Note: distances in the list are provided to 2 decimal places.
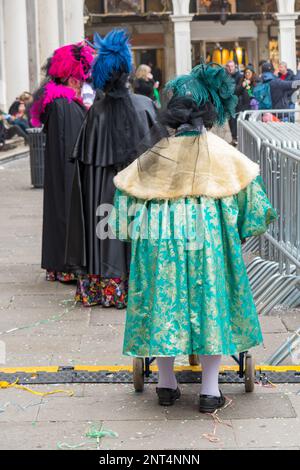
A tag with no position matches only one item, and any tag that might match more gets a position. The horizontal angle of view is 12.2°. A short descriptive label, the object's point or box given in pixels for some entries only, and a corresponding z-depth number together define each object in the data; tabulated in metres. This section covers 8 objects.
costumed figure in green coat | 6.15
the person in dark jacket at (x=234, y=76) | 26.44
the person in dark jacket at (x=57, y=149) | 10.19
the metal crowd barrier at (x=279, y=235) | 8.99
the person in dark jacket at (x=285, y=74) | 26.58
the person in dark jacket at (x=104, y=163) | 8.83
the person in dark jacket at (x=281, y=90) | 24.92
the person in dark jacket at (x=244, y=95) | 27.52
